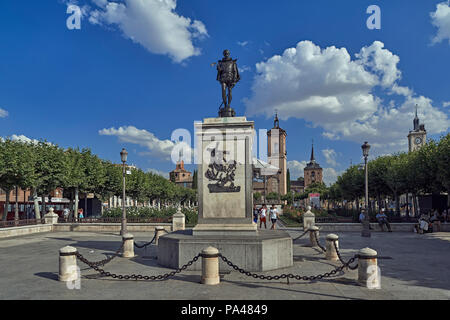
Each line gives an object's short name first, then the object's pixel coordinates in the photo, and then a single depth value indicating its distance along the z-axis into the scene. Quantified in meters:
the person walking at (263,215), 23.52
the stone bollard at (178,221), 22.34
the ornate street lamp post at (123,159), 20.64
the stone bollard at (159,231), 15.16
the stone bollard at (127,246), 12.38
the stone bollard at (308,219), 21.58
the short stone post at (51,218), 25.97
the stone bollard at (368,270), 7.82
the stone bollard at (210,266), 8.02
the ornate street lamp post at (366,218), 20.58
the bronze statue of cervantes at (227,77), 11.63
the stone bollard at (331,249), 11.70
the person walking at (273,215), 23.28
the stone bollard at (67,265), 8.62
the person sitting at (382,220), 23.60
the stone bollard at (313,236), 15.25
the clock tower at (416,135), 146.00
